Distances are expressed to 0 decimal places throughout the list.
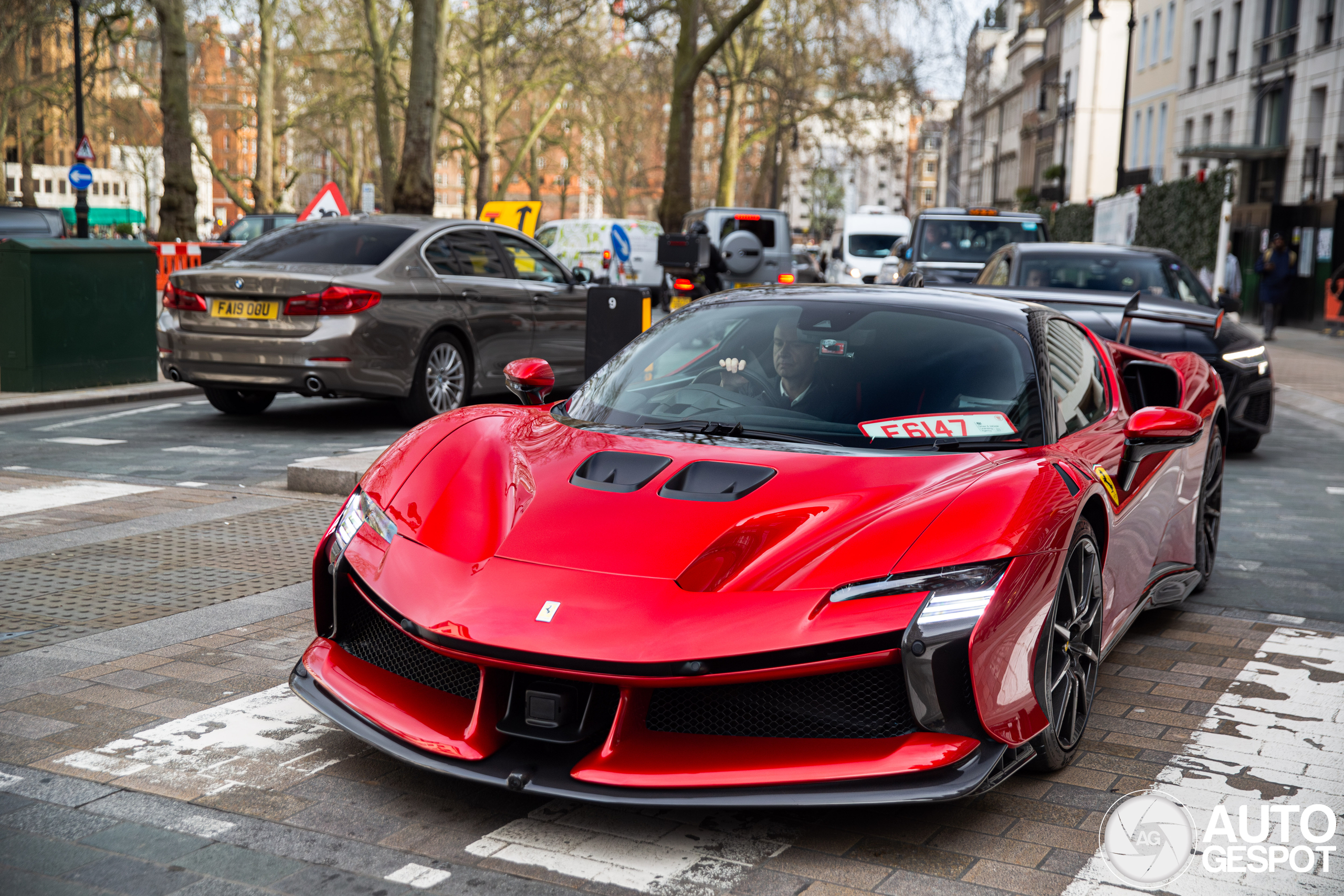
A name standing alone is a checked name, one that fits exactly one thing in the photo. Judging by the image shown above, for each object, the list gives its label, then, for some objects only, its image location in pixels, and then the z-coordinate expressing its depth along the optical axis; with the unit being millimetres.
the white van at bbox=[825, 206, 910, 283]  38138
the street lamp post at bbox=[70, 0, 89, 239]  28516
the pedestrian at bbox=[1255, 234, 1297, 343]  27109
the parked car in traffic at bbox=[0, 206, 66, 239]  22688
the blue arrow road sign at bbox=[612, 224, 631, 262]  24875
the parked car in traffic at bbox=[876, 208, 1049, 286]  20719
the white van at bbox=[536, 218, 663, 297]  24688
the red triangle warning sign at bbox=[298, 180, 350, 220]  17172
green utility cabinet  12102
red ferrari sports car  3150
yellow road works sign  21641
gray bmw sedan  10336
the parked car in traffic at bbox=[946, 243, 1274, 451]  10438
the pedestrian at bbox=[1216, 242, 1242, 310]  25219
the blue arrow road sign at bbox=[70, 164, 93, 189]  29062
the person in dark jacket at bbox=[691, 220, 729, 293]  15570
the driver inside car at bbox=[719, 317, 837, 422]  4316
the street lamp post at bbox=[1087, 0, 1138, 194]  32469
